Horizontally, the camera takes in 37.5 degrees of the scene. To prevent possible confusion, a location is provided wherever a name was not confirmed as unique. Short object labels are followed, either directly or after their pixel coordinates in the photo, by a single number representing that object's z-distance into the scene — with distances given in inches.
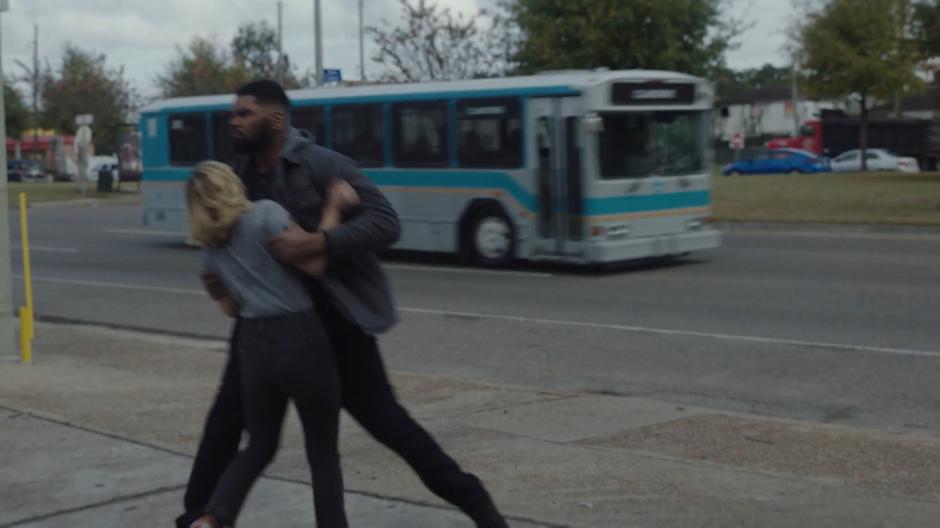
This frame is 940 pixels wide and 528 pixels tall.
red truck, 2541.8
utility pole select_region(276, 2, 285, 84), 2161.7
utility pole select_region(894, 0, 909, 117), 1535.4
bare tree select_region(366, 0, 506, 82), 1587.1
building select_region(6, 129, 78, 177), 2944.6
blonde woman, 186.7
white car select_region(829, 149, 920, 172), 2147.4
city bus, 701.9
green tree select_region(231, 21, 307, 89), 2278.5
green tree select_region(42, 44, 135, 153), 2741.1
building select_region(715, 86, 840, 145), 3521.2
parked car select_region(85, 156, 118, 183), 2648.1
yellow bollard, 434.0
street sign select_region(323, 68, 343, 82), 1225.4
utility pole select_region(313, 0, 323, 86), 1327.9
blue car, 2188.7
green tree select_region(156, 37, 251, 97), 2564.0
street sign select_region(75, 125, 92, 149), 1736.0
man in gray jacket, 189.9
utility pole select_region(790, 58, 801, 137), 2924.0
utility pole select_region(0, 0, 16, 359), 420.1
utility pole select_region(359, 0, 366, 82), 1771.7
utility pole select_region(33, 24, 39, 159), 3102.9
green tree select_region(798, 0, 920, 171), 1797.5
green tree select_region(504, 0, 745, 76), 1461.6
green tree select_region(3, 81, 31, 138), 3112.7
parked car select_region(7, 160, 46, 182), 2810.0
